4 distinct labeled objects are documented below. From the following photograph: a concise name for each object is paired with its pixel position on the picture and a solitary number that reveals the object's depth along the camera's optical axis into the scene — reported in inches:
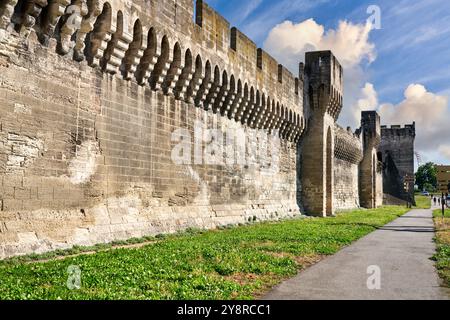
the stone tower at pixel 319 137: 927.7
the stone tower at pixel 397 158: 2106.3
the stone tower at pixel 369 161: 1573.6
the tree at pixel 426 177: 4544.8
